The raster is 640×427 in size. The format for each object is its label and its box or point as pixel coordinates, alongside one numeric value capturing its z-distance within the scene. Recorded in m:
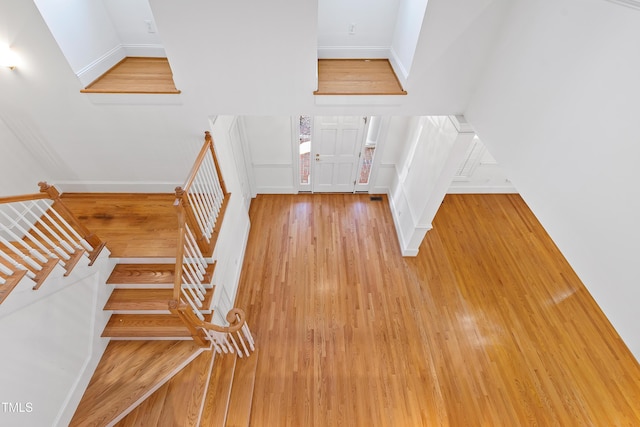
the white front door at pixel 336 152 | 4.59
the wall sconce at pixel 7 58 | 2.52
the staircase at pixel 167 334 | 2.42
